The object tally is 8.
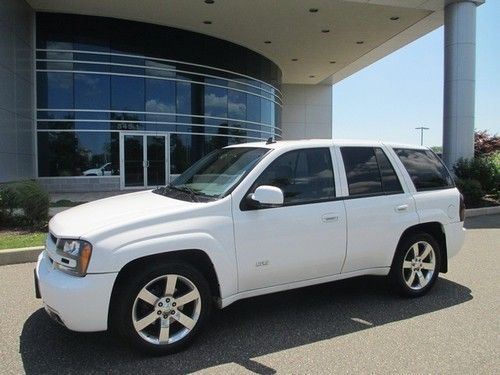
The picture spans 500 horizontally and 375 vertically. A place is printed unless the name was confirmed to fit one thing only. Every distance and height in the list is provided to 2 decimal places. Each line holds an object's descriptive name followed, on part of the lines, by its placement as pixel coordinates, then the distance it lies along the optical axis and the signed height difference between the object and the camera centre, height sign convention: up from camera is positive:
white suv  3.58 -0.58
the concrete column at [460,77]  16.44 +3.48
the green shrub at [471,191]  13.57 -0.53
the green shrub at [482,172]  14.86 +0.04
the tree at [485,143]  26.55 +1.80
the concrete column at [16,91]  15.39 +2.87
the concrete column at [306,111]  34.22 +4.59
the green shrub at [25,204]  9.30 -0.69
